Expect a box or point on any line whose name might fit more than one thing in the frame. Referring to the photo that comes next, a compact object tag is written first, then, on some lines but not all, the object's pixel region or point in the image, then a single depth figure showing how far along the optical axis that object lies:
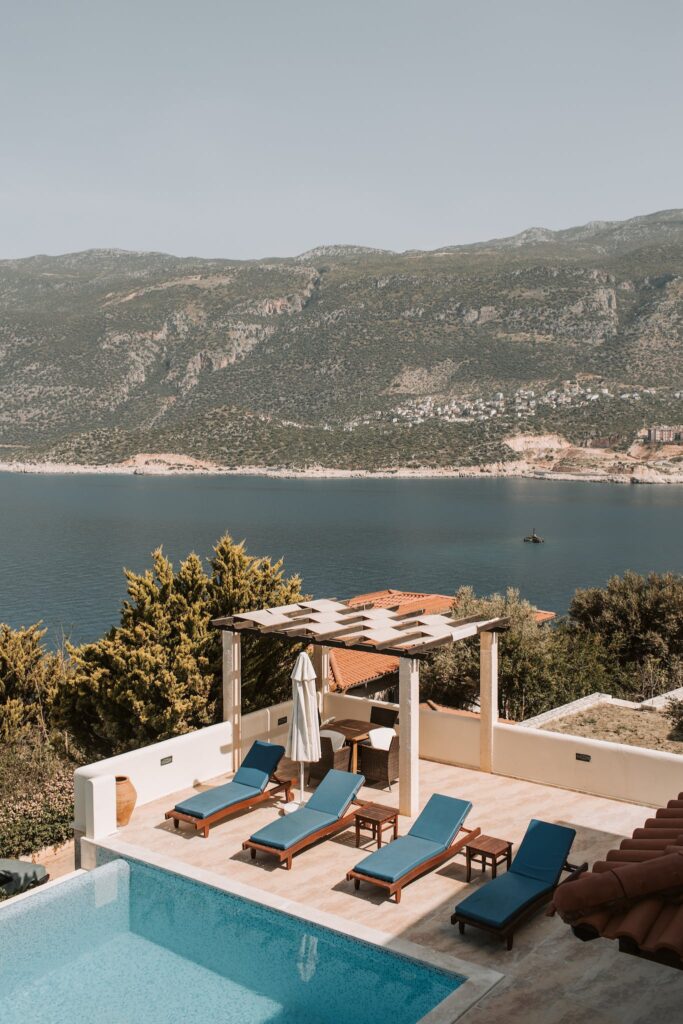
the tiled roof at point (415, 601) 29.22
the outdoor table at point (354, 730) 10.26
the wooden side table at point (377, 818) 8.46
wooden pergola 9.16
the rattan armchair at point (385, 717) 11.50
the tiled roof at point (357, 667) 22.30
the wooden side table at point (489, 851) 7.74
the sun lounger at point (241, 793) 8.88
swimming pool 6.38
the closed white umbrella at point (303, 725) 9.28
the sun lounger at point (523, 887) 6.72
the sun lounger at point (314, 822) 8.14
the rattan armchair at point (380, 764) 10.15
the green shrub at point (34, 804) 10.08
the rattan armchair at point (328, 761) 10.15
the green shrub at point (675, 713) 14.66
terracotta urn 8.99
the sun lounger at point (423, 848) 7.48
